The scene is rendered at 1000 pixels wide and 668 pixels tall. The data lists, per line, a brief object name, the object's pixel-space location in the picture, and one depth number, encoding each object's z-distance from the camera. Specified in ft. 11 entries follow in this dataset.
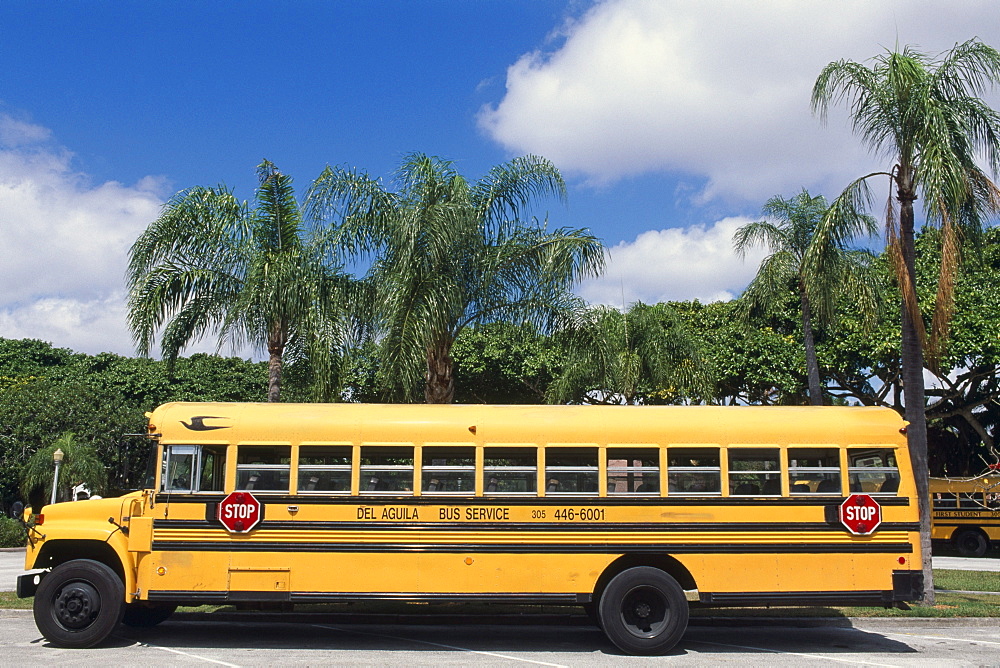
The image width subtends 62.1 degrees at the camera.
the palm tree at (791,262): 56.95
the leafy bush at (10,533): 87.56
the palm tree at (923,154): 40.83
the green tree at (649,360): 66.33
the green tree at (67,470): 89.71
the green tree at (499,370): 101.81
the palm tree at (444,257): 47.06
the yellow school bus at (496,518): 31.94
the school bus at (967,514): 80.59
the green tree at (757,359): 92.02
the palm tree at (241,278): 48.98
